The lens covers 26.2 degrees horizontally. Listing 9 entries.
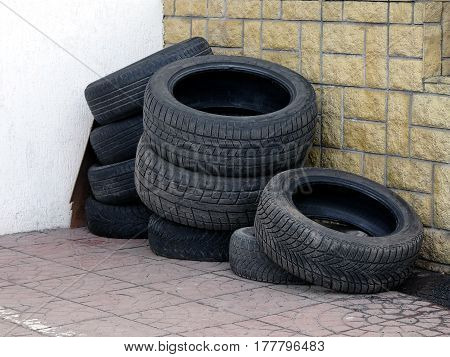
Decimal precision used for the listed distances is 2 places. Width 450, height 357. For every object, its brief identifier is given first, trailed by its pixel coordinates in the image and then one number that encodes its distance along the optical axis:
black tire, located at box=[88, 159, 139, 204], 7.25
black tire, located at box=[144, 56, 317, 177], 6.25
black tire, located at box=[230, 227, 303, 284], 6.08
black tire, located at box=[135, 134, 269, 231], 6.34
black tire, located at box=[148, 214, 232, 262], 6.60
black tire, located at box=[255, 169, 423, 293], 5.68
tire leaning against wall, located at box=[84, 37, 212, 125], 7.13
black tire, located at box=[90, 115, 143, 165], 7.28
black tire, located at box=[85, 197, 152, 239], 7.36
